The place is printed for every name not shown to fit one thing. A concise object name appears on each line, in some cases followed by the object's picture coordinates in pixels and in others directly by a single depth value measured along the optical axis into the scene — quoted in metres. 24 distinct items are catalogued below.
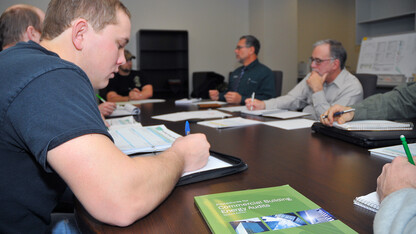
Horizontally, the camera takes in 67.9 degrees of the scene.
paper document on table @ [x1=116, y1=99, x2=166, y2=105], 2.74
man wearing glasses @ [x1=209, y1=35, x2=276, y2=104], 3.33
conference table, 0.54
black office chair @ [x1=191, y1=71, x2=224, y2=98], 5.30
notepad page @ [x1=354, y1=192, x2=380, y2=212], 0.57
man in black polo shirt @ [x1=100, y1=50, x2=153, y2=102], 3.71
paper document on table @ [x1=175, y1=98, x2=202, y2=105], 2.70
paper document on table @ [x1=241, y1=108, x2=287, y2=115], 1.85
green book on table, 0.49
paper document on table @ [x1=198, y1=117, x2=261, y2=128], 1.46
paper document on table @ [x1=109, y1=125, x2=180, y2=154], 0.92
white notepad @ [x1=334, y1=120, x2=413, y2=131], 1.13
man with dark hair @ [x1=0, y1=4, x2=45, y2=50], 1.96
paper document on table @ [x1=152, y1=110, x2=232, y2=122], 1.76
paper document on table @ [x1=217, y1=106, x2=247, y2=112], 2.08
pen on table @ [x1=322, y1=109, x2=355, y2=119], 1.30
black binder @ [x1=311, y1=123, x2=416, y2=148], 1.01
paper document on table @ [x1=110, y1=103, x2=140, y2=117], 2.02
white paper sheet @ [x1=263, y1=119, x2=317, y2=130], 1.42
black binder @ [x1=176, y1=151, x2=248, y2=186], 0.71
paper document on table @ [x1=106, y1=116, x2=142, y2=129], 1.51
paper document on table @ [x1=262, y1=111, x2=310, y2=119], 1.74
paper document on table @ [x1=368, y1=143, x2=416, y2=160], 0.88
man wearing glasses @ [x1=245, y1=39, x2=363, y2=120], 2.26
